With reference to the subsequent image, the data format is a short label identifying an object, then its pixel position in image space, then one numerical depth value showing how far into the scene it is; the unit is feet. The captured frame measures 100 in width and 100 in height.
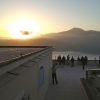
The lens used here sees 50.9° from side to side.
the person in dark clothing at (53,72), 29.69
